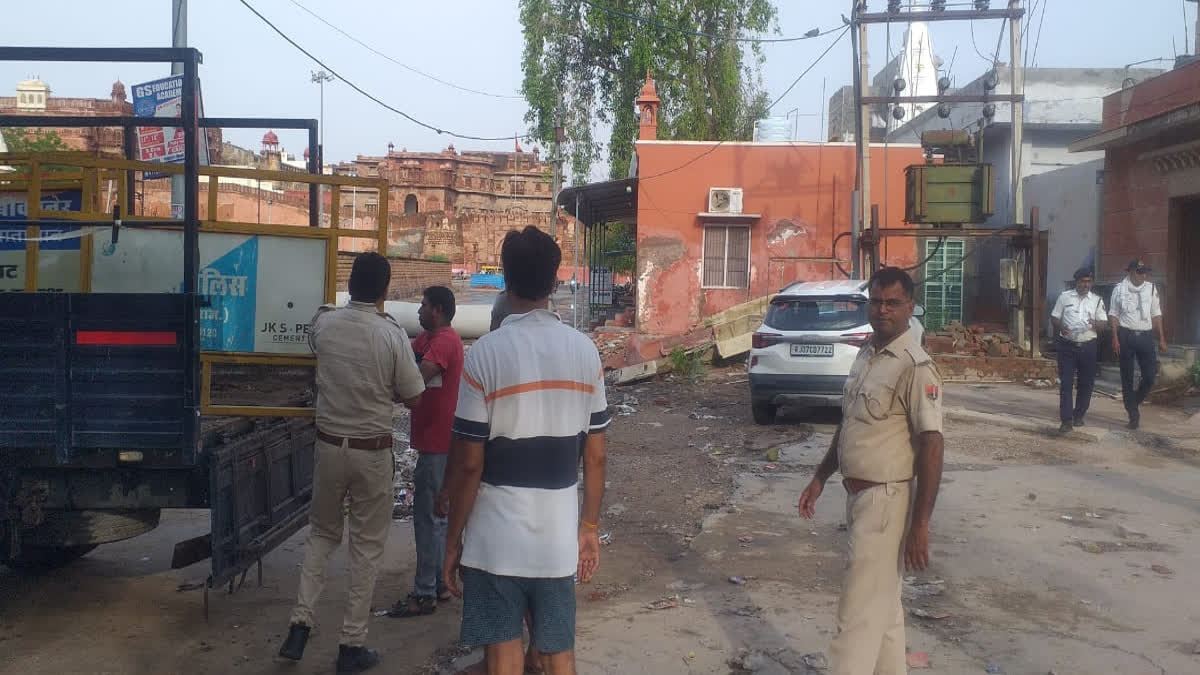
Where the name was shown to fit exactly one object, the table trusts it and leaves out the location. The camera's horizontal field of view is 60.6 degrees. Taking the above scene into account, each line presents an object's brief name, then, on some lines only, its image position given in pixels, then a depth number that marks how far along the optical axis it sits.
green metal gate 22.75
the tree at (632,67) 29.78
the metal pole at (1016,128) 16.62
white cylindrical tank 14.34
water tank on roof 23.22
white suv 11.13
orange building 22.22
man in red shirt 5.32
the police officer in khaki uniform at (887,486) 3.60
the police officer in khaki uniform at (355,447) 4.63
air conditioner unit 22.22
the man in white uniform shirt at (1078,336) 10.09
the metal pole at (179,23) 10.80
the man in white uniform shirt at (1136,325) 10.54
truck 4.50
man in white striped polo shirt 3.10
